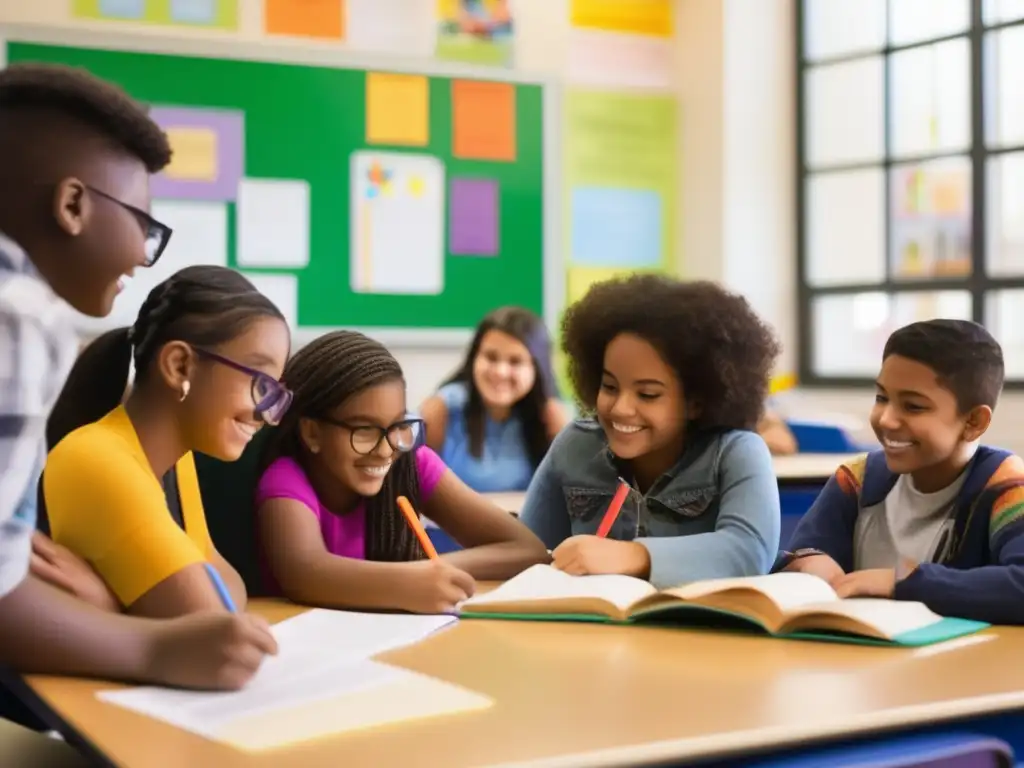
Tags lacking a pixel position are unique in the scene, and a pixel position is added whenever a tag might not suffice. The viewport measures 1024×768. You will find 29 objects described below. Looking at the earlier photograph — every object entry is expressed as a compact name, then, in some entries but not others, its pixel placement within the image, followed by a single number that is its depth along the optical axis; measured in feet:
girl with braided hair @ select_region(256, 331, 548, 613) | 5.00
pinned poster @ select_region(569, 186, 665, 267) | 17.21
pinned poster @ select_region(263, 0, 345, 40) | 14.83
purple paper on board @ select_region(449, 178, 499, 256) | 15.67
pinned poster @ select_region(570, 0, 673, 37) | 17.06
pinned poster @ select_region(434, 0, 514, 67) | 15.74
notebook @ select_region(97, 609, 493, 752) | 3.22
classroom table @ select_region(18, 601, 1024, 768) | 3.06
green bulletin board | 14.26
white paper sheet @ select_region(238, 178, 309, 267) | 14.49
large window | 15.58
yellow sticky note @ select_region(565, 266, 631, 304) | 17.01
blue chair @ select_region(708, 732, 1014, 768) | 3.22
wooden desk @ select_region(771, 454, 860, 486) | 9.73
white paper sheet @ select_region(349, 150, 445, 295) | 15.17
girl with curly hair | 5.61
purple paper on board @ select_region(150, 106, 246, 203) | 14.11
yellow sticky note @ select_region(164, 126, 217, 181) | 14.07
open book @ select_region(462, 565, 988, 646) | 4.35
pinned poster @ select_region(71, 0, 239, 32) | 13.99
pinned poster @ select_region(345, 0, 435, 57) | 15.28
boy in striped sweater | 4.88
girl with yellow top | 4.20
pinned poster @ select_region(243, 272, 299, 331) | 14.56
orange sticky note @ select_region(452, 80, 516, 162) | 15.65
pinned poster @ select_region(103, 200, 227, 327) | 13.96
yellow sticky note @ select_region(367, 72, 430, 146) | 15.23
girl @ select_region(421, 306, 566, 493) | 11.37
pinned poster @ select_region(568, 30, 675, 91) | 17.02
